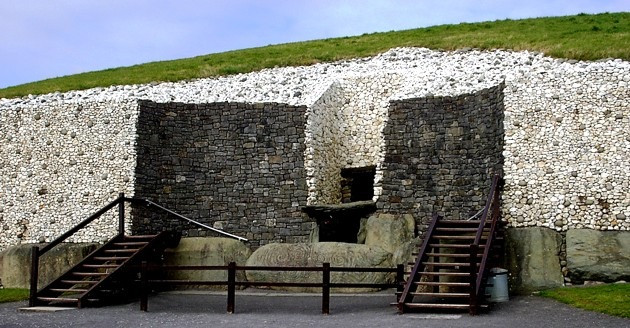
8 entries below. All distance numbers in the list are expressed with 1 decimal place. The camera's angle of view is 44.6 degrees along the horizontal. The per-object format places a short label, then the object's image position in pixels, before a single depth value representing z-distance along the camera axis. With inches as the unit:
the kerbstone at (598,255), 644.1
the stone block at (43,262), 780.6
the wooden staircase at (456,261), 537.6
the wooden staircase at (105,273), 643.5
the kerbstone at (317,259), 709.9
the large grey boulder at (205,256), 787.4
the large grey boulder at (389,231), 751.7
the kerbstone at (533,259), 658.2
